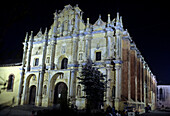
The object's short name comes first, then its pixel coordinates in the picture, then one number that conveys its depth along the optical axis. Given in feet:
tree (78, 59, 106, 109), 75.46
